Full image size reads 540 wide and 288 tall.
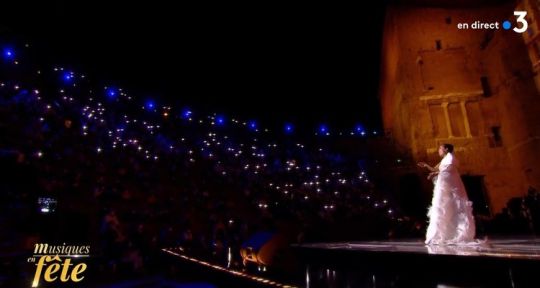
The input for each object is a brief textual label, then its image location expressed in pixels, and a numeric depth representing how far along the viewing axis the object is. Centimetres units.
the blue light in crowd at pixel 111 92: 1662
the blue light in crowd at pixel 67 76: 1510
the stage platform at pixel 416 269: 250
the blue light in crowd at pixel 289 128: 2625
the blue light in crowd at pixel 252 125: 2194
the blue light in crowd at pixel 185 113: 1915
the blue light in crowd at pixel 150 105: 1800
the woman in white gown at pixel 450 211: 526
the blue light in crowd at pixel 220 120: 2064
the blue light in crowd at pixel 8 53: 1359
